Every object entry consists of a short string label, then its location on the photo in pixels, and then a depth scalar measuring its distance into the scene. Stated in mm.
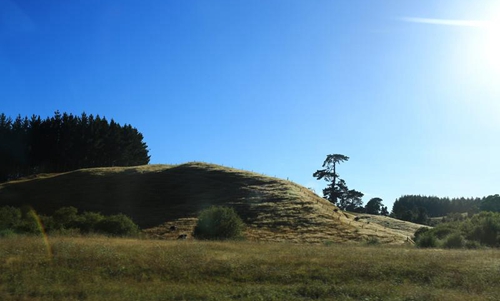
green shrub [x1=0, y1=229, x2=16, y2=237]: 26906
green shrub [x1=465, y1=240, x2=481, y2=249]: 34928
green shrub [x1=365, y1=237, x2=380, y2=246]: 37744
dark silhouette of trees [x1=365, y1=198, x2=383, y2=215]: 128750
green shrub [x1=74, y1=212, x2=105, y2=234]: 35906
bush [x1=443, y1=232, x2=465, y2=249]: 35469
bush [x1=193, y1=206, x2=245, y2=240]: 34219
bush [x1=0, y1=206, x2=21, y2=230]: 32844
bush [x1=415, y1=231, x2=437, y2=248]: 36406
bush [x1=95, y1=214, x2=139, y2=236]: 34531
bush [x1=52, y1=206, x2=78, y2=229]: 36150
